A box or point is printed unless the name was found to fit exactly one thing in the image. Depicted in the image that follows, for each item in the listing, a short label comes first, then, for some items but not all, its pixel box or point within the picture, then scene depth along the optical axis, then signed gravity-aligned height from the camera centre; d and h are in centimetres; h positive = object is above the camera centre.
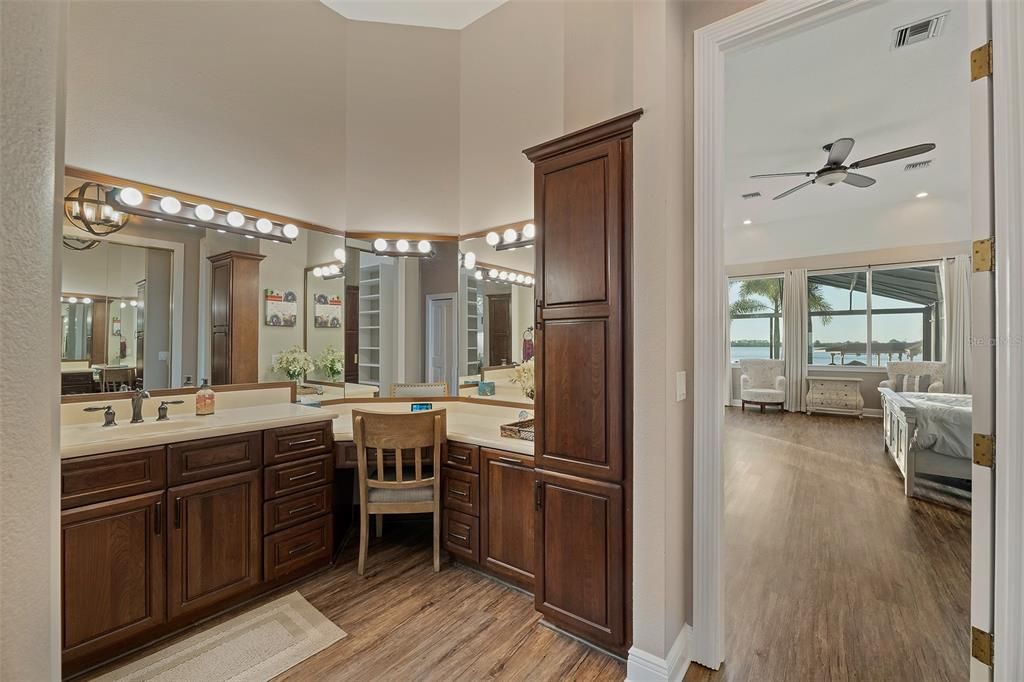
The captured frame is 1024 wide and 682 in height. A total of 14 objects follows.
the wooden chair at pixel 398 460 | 252 -71
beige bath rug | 185 -137
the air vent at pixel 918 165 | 537 +216
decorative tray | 254 -52
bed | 344 -78
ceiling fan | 392 +170
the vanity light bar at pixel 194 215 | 243 +75
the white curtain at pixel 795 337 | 810 +10
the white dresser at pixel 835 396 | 745 -92
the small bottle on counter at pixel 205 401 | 263 -36
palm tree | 814 +79
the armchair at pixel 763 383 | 811 -76
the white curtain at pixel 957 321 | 659 +33
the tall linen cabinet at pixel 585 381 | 189 -18
